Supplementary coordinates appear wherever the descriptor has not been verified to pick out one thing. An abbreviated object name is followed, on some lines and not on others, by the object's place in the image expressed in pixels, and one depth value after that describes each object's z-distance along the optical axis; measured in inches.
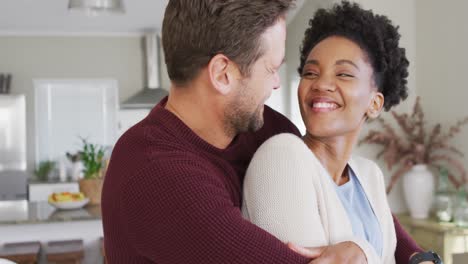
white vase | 193.5
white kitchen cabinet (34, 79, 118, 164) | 328.2
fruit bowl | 176.7
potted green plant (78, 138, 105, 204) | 187.5
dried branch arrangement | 193.8
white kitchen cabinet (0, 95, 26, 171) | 301.7
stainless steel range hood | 328.8
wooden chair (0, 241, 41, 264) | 158.7
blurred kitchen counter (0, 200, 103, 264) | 167.0
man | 38.6
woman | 45.0
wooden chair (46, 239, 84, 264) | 163.5
